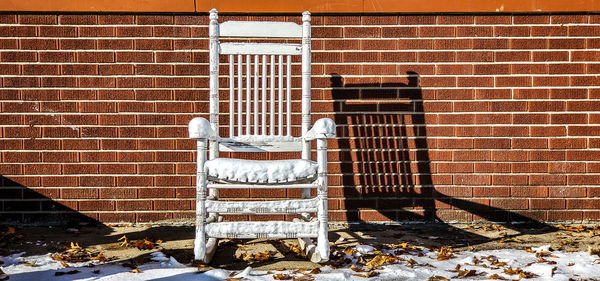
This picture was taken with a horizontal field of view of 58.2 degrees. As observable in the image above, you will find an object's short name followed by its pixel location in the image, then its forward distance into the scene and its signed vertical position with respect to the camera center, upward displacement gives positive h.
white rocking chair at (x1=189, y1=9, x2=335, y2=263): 2.65 -0.13
